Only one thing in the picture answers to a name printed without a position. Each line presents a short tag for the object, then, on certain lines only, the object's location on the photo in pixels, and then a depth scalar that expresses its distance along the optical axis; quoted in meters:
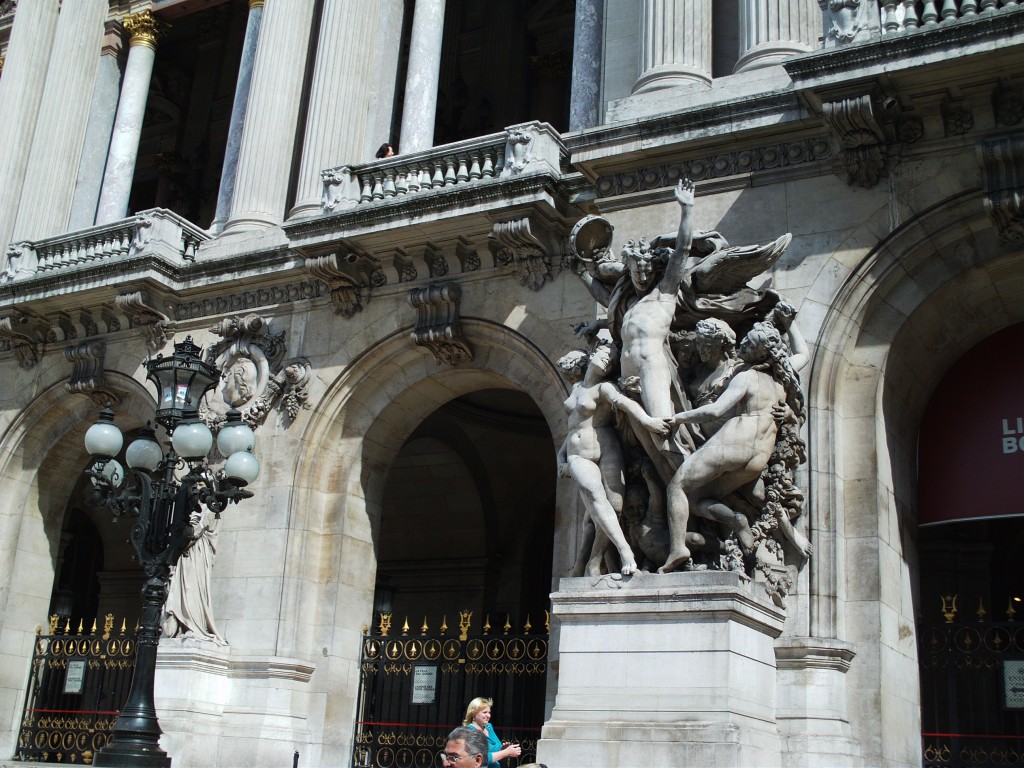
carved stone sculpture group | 11.88
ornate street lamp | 11.70
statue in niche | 16.22
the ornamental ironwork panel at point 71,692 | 18.25
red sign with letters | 13.84
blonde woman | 9.68
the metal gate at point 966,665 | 12.87
